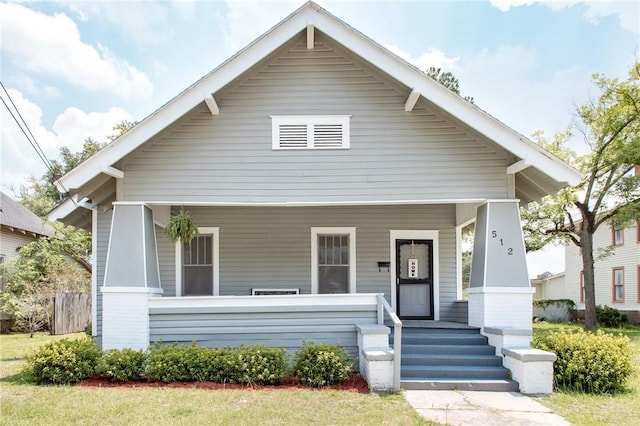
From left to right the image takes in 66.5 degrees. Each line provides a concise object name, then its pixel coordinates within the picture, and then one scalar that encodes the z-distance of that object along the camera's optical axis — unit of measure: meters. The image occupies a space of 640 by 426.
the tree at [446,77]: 18.53
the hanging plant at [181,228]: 8.43
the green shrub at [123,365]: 7.23
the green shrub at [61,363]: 7.16
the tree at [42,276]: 16.12
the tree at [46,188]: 31.47
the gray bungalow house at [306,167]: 7.84
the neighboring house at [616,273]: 20.94
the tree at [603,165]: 15.48
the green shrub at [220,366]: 7.09
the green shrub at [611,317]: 19.68
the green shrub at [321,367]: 7.04
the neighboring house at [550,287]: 30.06
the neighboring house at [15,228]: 18.34
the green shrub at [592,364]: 6.86
